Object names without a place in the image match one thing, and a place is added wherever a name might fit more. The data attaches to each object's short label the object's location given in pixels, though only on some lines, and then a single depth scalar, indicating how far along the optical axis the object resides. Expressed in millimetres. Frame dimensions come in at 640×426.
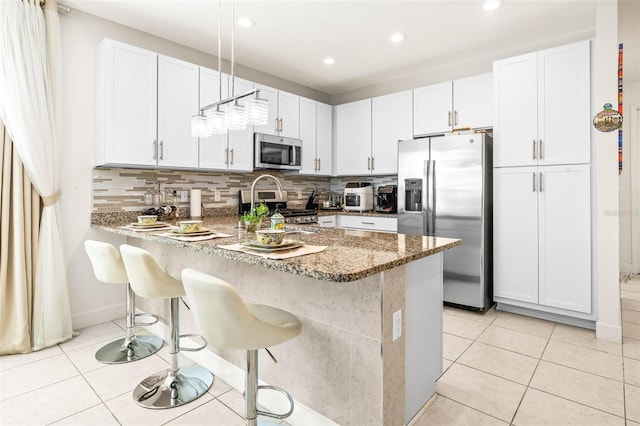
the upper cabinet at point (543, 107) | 2986
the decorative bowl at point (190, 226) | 2213
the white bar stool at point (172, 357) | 1873
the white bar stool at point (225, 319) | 1255
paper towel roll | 3615
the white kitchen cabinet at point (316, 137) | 4582
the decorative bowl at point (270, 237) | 1640
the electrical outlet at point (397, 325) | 1514
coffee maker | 4484
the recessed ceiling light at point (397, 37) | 3410
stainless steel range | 4090
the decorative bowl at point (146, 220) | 2637
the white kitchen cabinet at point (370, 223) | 4172
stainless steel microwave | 3916
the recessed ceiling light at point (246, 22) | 3108
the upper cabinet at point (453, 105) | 3752
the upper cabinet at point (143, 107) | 2918
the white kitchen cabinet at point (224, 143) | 3479
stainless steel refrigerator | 3387
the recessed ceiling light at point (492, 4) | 2815
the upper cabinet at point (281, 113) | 4074
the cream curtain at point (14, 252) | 2555
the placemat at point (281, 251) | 1500
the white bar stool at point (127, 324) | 2250
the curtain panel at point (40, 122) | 2547
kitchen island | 1456
